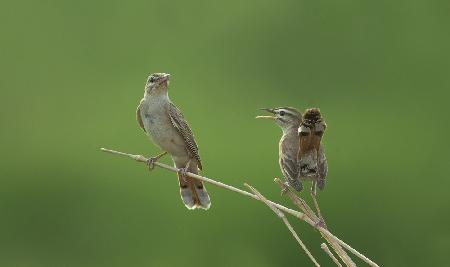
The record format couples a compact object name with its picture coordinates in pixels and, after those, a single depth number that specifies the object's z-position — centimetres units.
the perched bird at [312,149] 586
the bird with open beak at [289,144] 732
